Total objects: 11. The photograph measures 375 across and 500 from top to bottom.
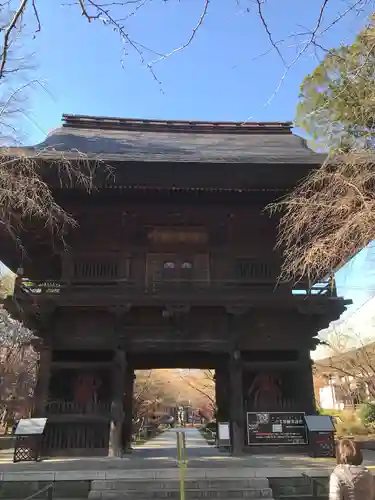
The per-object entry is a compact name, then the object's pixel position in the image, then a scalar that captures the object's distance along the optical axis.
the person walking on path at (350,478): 3.31
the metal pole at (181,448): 5.77
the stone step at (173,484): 7.89
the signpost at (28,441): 9.62
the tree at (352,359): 21.73
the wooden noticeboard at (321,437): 9.87
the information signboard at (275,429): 10.34
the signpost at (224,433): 10.67
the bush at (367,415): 21.26
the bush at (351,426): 20.20
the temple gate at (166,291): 10.11
